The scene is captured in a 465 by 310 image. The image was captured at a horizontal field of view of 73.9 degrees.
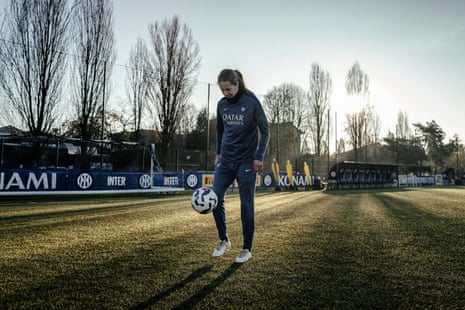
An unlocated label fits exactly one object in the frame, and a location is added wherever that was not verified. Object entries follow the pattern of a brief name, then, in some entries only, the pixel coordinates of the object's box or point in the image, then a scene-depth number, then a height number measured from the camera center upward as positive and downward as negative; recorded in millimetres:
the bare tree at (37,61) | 15062 +5354
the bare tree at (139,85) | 22328 +6113
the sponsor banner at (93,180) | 11398 -506
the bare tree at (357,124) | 37438 +5571
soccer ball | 3293 -341
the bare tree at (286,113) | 33219 +6326
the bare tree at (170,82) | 21734 +6211
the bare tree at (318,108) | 34438 +7004
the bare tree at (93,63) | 17375 +6059
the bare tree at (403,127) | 54625 +7494
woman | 3307 +296
